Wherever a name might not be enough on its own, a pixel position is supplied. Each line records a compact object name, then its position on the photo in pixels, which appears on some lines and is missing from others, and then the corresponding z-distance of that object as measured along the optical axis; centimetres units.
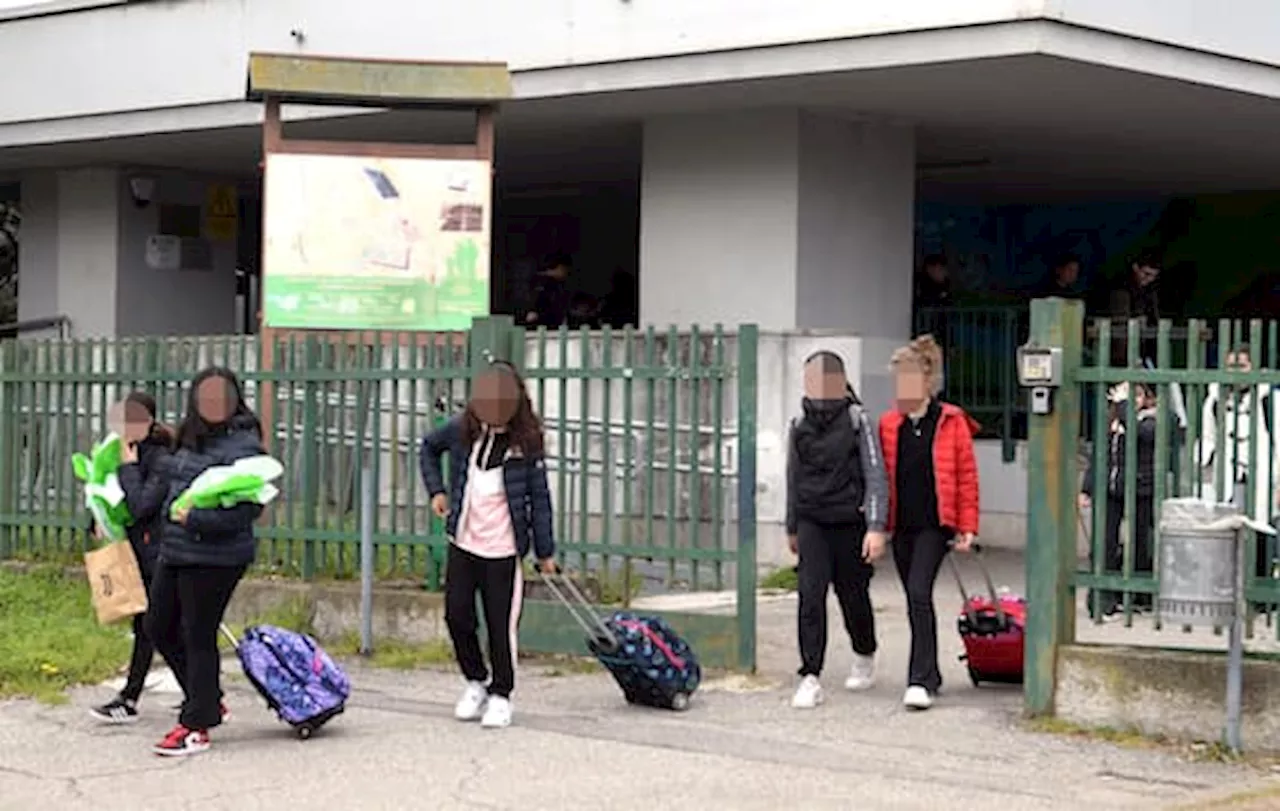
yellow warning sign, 2253
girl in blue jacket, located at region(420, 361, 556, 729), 877
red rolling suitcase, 947
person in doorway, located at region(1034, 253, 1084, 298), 2033
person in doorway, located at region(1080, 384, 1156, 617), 861
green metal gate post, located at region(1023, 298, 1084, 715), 866
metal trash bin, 793
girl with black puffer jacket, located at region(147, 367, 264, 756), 820
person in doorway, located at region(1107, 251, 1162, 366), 1894
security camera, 2144
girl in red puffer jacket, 916
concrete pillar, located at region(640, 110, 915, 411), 1608
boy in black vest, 923
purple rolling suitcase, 861
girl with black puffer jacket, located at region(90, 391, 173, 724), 858
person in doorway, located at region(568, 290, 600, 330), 2067
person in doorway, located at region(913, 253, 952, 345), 1883
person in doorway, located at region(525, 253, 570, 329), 2004
